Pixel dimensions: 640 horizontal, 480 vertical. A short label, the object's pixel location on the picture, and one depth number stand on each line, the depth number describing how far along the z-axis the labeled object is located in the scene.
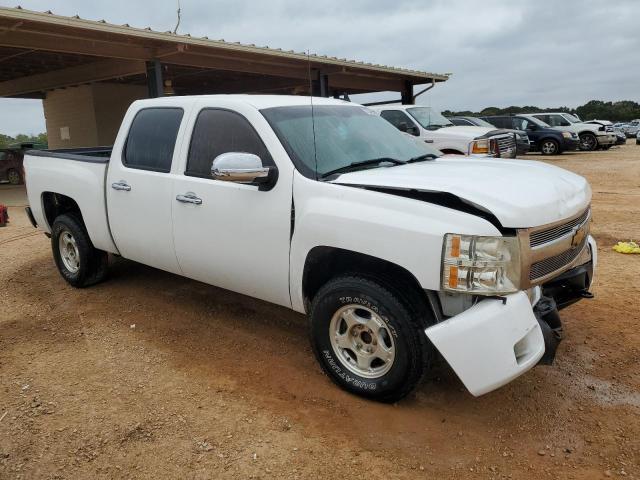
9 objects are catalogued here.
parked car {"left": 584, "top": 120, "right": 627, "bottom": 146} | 25.31
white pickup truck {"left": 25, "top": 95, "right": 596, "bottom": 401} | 2.77
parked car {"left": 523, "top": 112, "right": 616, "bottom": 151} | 23.91
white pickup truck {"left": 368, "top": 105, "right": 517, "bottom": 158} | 11.05
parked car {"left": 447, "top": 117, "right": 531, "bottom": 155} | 16.99
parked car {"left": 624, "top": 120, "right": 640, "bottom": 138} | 39.90
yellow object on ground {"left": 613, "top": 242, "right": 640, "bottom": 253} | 6.40
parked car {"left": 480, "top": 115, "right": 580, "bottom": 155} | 22.06
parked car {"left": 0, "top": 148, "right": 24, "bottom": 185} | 18.89
